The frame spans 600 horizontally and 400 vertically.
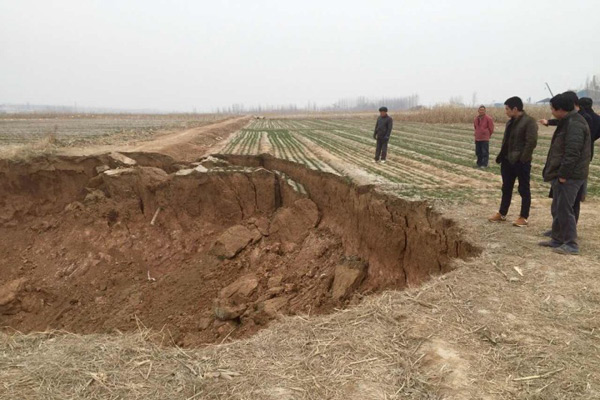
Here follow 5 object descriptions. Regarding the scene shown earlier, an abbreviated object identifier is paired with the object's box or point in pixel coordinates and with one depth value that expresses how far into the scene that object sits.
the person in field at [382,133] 10.53
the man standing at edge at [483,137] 9.79
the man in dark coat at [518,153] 4.95
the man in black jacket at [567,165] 4.21
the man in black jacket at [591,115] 5.36
